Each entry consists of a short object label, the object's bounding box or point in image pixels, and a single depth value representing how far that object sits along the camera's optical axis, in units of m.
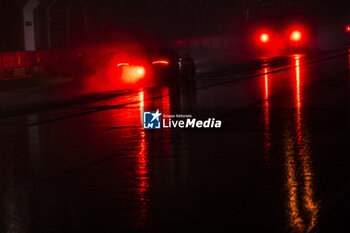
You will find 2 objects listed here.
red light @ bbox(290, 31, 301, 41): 74.50
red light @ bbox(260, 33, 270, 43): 78.94
